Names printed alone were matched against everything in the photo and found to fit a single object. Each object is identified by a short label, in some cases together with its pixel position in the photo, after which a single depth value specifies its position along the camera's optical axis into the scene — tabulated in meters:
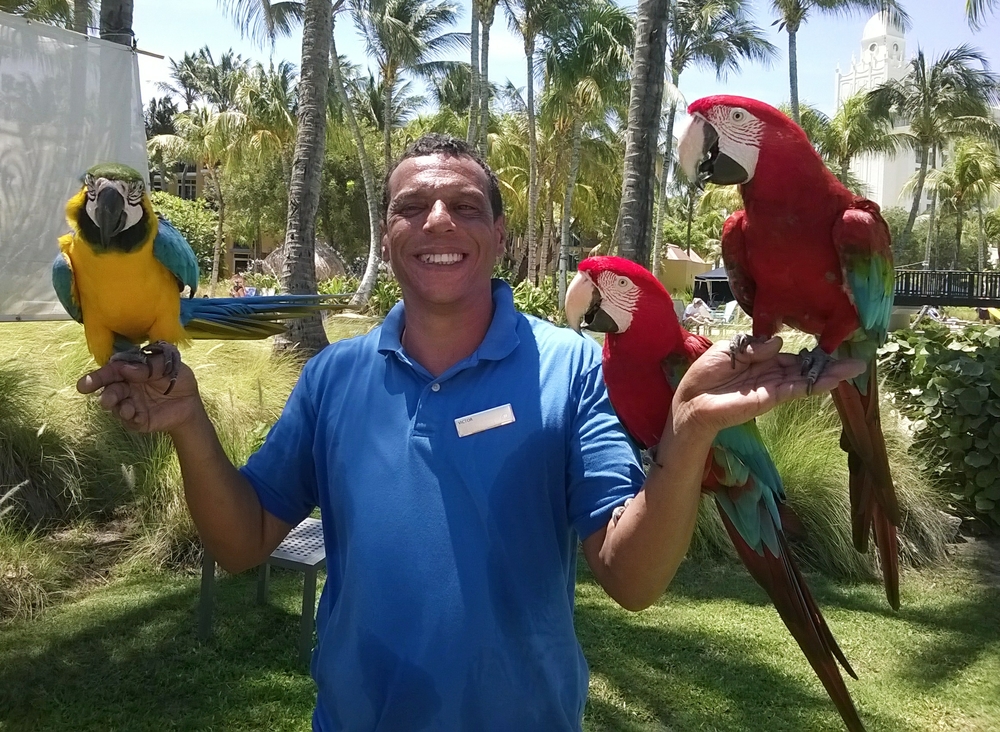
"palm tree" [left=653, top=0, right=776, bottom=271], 19.47
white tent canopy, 3.95
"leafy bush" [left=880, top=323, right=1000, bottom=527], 4.43
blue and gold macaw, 1.34
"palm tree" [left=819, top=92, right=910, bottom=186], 22.78
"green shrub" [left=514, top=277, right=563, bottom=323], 13.75
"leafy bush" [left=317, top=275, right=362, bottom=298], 17.05
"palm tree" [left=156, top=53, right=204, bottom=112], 39.16
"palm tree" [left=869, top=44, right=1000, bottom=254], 22.95
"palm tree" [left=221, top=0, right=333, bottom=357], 6.38
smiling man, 1.21
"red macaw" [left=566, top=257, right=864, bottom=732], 1.15
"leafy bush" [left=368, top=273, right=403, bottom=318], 16.00
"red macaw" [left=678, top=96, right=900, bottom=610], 1.08
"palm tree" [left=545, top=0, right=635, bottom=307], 15.52
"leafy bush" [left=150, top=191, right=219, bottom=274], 26.99
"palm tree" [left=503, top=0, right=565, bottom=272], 17.23
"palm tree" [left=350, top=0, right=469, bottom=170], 20.27
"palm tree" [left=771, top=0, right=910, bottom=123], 17.83
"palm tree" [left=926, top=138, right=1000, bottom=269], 27.84
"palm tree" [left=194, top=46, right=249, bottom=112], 34.63
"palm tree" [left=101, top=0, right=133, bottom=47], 4.85
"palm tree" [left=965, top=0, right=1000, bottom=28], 7.44
